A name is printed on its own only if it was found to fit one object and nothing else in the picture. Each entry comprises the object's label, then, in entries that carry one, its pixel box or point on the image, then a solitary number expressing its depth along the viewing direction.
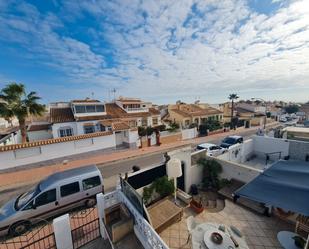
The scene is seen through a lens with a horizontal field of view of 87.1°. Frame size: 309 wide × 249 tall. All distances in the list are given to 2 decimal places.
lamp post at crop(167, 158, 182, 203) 7.17
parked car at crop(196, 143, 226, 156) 17.11
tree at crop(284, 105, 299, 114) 69.84
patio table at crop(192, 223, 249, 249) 4.82
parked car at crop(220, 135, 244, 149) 18.78
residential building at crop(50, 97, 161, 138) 21.98
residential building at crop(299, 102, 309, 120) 73.94
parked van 6.79
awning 4.77
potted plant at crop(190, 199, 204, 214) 7.96
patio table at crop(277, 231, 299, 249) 5.42
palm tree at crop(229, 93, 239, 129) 43.97
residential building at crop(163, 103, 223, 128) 35.28
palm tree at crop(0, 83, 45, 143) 15.77
